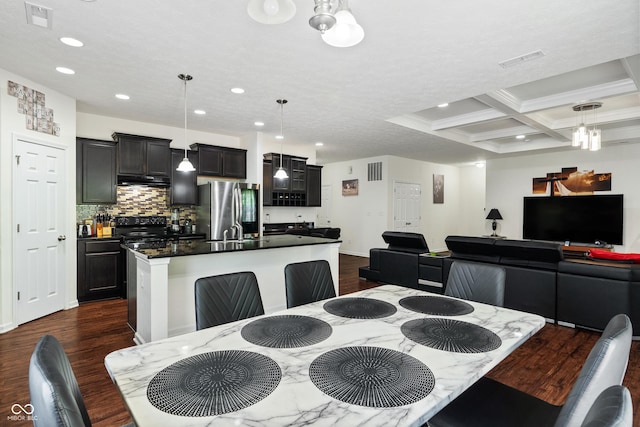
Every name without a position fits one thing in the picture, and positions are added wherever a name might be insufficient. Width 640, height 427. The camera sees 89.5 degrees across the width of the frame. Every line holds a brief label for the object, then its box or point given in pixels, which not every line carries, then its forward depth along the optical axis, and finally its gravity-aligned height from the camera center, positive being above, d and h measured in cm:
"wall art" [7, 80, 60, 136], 362 +120
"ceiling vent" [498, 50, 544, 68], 299 +146
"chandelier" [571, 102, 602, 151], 462 +105
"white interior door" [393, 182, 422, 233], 863 +13
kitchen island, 293 -64
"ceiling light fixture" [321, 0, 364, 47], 148 +84
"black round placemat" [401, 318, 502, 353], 143 -60
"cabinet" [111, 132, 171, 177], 509 +90
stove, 495 -31
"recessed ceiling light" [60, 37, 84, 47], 281 +149
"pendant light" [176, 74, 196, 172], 356 +57
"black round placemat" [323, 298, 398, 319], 185 -59
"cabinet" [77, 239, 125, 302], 454 -86
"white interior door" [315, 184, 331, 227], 1002 +2
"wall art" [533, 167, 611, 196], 700 +66
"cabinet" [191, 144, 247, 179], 593 +94
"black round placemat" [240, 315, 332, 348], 147 -59
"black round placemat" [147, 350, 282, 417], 99 -60
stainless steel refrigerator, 557 +4
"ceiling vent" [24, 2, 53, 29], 238 +149
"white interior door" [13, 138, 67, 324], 369 -23
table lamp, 842 -13
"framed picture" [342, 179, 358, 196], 927 +68
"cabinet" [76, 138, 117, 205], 477 +58
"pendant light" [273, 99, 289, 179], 437 +148
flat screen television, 669 -17
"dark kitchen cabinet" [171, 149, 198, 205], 565 +49
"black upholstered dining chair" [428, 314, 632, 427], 98 -88
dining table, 96 -60
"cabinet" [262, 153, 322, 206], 682 +62
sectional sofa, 327 -76
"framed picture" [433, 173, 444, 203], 993 +71
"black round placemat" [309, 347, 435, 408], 103 -59
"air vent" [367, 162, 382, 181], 855 +106
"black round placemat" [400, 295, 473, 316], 191 -59
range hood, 520 +50
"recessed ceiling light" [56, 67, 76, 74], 341 +150
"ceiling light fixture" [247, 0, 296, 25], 158 +100
